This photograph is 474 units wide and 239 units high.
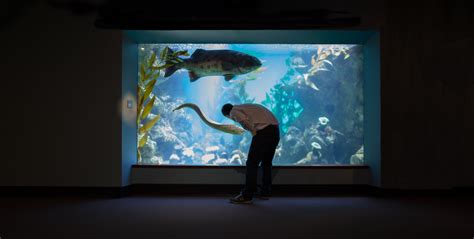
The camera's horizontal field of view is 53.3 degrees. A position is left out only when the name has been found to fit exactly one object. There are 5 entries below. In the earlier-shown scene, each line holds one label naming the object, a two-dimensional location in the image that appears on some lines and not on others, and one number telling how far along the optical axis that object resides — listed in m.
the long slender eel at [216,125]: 6.11
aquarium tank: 6.07
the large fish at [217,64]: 6.06
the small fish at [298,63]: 6.12
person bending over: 5.07
